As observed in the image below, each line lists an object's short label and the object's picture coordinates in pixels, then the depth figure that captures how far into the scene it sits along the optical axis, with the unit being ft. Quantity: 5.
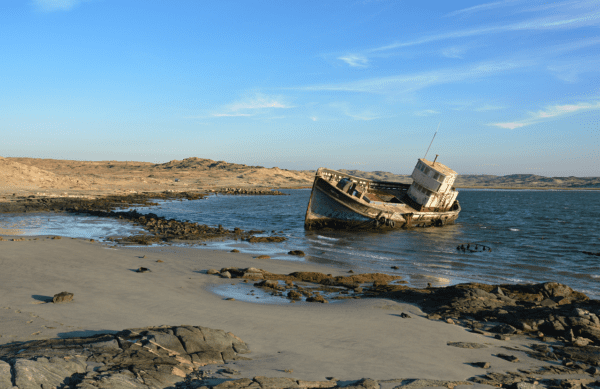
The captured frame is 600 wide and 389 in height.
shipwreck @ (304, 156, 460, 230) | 113.19
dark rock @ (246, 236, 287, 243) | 89.36
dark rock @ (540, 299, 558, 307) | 40.11
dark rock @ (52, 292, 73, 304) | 35.37
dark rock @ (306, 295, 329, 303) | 41.45
